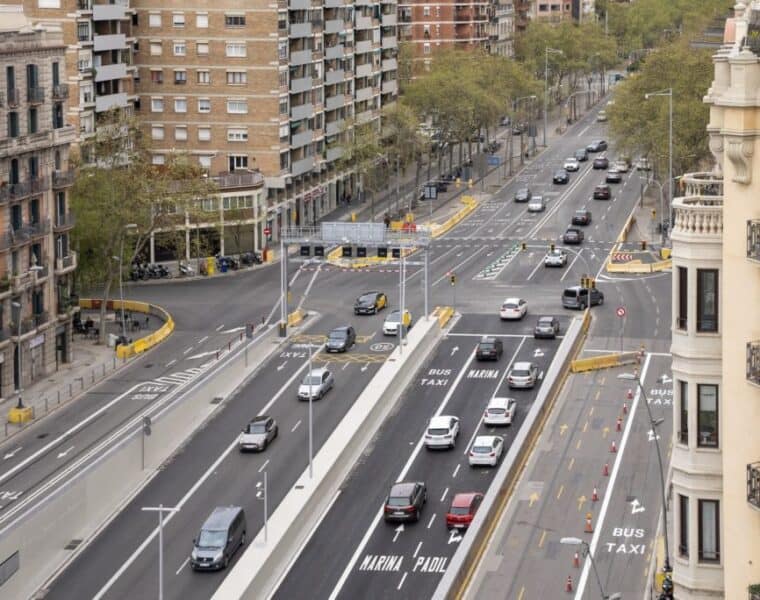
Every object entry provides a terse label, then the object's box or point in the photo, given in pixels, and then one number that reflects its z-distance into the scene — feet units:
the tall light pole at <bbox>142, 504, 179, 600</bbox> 218.18
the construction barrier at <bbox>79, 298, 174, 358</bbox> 371.97
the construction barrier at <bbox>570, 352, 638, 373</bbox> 353.31
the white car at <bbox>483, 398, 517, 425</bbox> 313.32
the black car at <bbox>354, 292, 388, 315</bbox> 409.08
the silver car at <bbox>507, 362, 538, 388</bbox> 337.84
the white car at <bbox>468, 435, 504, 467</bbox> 289.94
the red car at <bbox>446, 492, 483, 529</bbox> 259.39
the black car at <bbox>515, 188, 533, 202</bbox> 604.49
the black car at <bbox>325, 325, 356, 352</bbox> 369.09
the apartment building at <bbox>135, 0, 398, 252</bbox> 521.24
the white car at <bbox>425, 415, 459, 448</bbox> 300.61
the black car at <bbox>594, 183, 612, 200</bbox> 600.39
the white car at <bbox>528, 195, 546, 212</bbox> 577.84
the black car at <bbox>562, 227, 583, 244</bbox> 508.94
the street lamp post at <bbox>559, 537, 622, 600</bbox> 186.39
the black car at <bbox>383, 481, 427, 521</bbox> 263.08
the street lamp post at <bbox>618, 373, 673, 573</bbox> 191.29
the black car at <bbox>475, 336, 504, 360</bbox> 360.69
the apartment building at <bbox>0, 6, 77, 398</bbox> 346.95
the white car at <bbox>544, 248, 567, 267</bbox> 472.03
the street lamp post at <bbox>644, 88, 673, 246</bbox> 474.82
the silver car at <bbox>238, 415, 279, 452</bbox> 300.61
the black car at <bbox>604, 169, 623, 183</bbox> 640.17
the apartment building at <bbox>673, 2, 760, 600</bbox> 112.88
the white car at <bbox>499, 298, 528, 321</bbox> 398.21
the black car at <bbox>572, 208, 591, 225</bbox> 544.21
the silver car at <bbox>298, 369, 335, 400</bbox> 331.36
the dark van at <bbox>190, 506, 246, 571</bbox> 242.17
